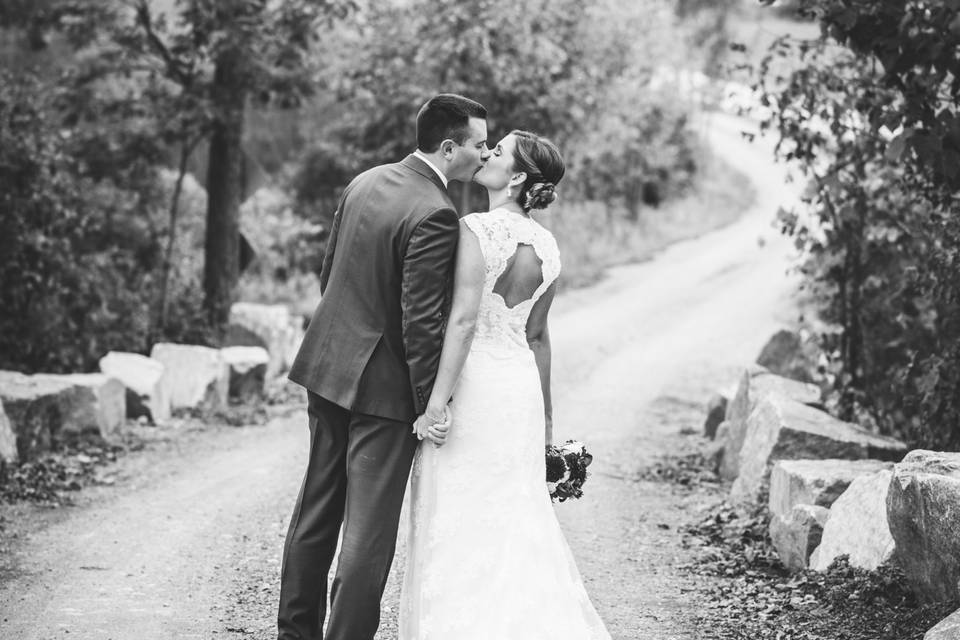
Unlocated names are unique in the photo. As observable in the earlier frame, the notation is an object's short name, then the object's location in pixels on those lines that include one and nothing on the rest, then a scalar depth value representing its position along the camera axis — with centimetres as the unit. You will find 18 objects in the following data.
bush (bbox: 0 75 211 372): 1084
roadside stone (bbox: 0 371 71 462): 848
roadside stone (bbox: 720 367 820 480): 881
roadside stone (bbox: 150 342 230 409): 1105
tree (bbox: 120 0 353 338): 1226
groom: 420
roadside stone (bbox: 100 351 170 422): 1028
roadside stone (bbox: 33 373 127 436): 920
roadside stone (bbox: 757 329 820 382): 1155
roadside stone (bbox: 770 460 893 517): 639
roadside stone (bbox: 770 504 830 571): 614
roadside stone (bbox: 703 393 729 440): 1048
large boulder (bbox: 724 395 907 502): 750
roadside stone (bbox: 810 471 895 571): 558
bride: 429
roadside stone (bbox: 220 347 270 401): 1162
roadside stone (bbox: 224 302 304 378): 1312
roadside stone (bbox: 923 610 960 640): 414
